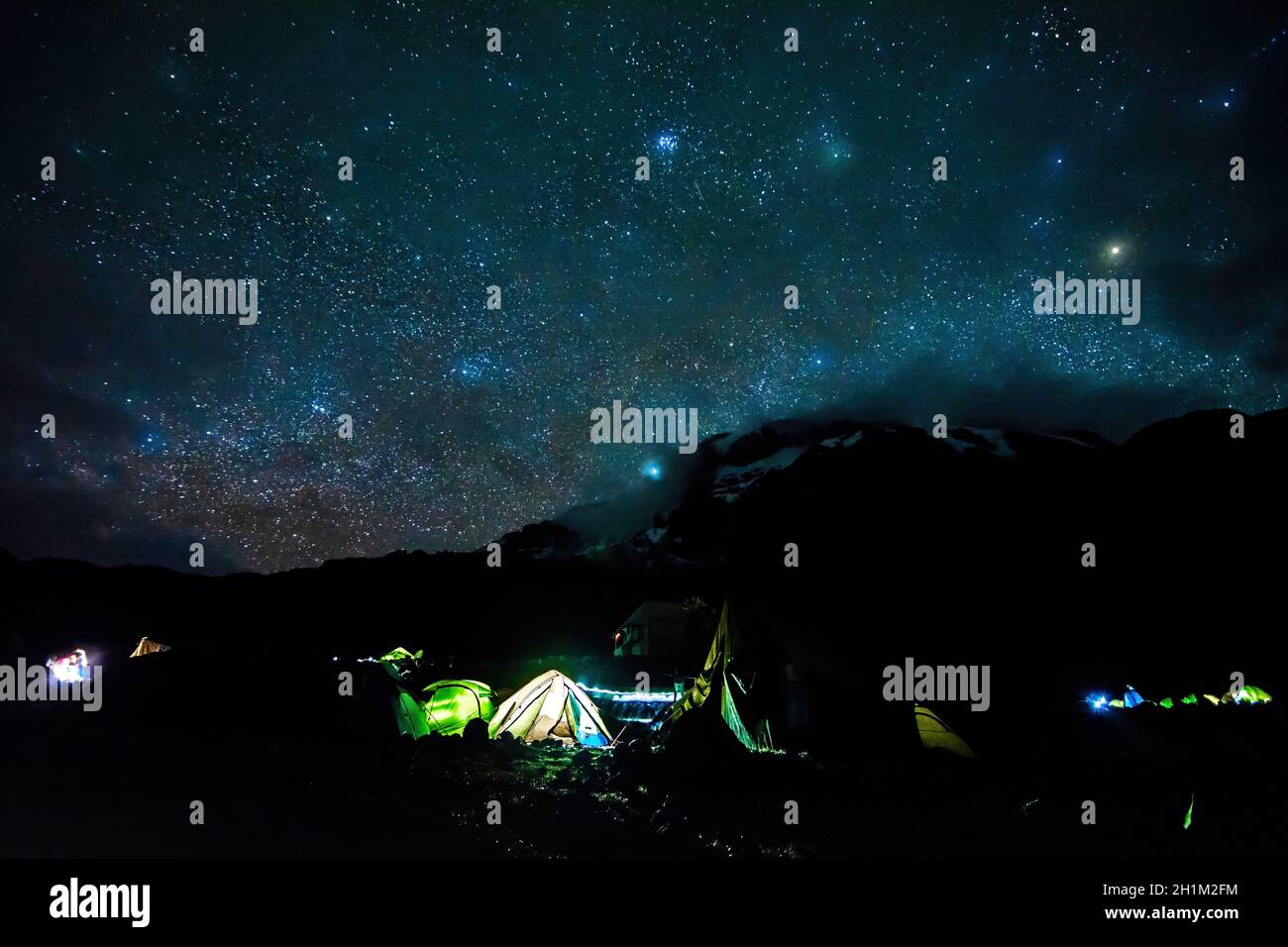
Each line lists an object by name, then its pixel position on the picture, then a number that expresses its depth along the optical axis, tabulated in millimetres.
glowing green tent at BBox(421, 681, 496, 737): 14289
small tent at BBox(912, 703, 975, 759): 11023
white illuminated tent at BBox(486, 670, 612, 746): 14242
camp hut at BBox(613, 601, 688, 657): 38062
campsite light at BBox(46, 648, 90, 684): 19234
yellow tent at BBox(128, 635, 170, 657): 26375
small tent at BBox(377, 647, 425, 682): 24131
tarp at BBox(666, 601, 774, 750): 11320
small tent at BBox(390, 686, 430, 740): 12781
